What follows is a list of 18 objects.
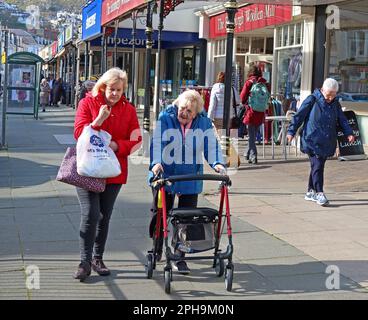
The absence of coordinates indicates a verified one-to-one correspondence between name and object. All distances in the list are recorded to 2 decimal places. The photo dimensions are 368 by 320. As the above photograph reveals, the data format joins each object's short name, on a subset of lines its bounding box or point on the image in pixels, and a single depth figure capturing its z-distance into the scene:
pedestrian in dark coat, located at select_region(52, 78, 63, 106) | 37.26
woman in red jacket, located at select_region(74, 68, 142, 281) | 5.62
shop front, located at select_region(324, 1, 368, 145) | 14.71
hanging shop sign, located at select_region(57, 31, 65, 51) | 39.34
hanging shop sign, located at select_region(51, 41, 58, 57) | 49.36
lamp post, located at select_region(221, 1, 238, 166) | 9.91
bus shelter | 25.67
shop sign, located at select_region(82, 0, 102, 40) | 17.95
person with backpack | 12.77
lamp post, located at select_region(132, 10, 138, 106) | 17.08
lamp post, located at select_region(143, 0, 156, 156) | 13.54
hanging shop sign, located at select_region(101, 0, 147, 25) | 12.87
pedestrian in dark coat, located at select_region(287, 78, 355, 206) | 9.00
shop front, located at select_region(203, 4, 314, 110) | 15.51
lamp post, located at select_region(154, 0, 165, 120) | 14.35
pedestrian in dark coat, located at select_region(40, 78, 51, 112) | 31.73
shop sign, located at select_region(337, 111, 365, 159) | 13.23
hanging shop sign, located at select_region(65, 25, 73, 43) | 33.42
